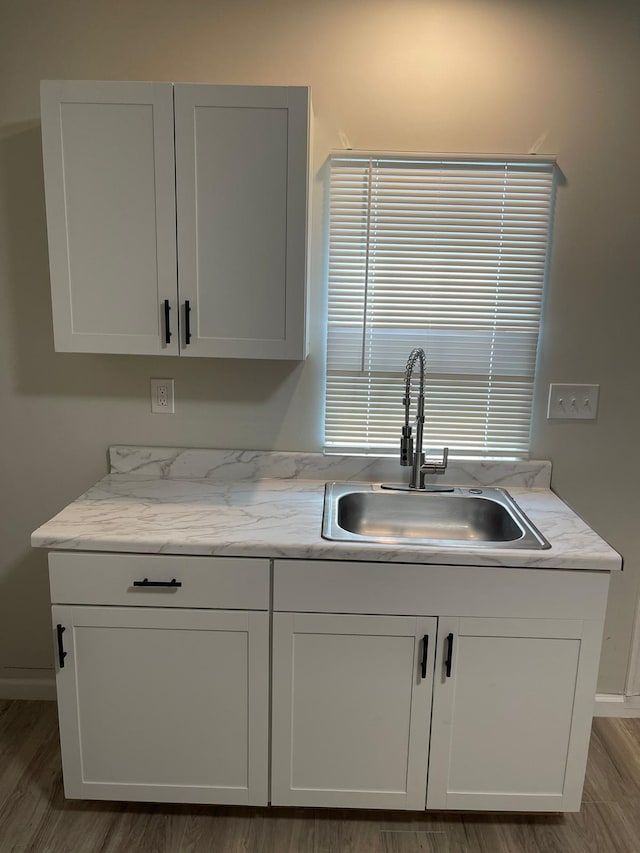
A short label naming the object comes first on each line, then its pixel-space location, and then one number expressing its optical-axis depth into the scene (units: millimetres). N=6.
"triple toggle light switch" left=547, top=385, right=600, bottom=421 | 2191
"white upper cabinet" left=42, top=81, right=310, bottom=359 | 1757
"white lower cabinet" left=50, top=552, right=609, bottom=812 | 1688
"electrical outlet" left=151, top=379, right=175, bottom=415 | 2207
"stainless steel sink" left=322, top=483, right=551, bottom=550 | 2090
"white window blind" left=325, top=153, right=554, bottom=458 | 2074
